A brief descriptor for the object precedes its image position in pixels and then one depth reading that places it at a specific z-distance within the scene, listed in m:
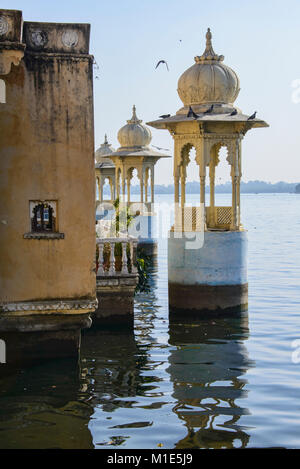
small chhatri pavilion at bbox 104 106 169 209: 34.72
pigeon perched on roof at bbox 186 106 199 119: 18.32
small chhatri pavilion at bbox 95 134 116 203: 39.50
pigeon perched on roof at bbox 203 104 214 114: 18.72
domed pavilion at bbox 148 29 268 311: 18.23
